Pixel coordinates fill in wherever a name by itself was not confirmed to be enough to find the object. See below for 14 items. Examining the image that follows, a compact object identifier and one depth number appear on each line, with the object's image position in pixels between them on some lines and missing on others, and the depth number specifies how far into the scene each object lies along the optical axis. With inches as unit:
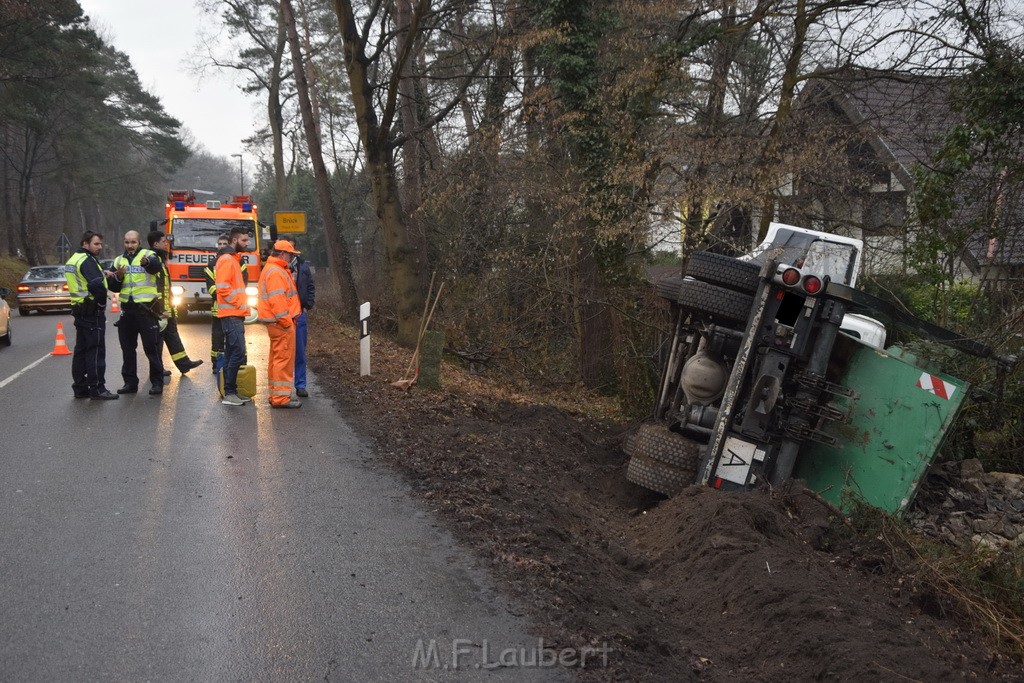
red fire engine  863.1
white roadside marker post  519.8
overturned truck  268.4
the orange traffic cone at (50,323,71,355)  663.1
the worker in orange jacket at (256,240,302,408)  430.3
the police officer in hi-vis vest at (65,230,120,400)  447.8
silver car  1162.0
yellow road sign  999.0
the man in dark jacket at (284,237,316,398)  474.3
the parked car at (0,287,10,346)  744.3
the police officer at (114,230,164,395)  456.1
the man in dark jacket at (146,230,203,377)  473.4
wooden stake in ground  478.6
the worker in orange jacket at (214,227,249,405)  443.8
